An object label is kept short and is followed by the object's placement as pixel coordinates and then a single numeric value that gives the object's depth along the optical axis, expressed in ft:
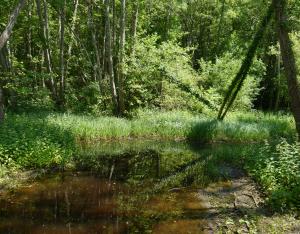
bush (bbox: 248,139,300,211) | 25.30
